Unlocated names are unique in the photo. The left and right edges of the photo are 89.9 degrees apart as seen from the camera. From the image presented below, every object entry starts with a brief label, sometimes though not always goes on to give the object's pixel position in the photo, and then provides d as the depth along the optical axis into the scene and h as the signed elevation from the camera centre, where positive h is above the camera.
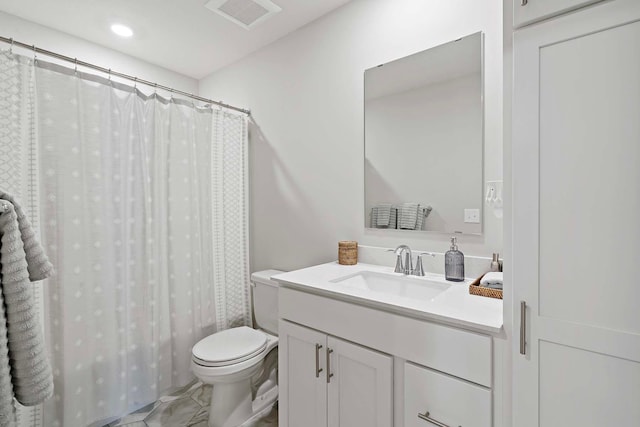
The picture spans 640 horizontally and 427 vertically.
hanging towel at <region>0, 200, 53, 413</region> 0.84 -0.29
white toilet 1.67 -0.85
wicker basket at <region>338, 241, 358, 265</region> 1.80 -0.28
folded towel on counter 1.20 -0.30
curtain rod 1.44 +0.73
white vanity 0.98 -0.54
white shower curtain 1.59 -0.17
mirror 1.49 +0.31
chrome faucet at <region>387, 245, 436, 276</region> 1.57 -0.30
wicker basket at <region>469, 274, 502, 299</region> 1.17 -0.34
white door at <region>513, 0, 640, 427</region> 0.72 -0.05
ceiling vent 1.85 +1.17
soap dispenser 1.44 -0.29
